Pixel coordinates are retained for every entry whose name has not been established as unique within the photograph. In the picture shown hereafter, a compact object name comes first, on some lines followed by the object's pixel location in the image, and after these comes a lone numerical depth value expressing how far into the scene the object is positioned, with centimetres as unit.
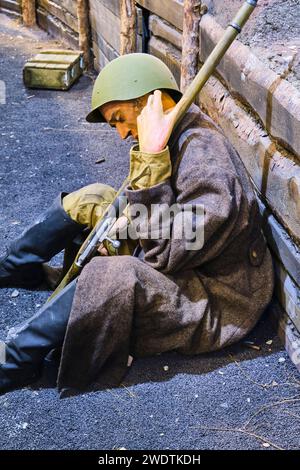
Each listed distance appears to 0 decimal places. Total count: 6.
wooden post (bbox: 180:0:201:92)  466
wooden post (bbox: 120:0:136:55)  633
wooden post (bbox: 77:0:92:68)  823
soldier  296
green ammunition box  755
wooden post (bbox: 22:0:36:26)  1041
